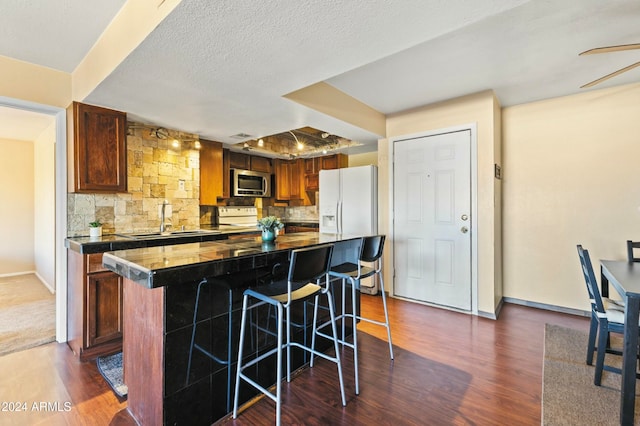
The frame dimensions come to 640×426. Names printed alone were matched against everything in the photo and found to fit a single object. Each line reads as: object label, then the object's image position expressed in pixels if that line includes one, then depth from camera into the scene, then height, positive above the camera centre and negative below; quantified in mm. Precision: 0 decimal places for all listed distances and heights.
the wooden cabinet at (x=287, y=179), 5676 +648
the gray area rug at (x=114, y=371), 1991 -1204
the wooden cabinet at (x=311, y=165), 5461 +882
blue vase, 2297 -176
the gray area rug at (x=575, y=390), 1711 -1196
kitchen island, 1471 -620
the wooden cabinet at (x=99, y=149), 2709 +622
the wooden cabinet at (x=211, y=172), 4168 +590
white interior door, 3455 -90
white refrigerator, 4129 +152
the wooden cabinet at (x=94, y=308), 2416 -805
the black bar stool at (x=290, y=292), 1577 -469
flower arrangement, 2301 -90
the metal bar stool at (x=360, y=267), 2348 -473
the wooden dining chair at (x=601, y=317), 1926 -707
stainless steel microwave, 4891 +512
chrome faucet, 3482 -81
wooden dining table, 1594 -788
